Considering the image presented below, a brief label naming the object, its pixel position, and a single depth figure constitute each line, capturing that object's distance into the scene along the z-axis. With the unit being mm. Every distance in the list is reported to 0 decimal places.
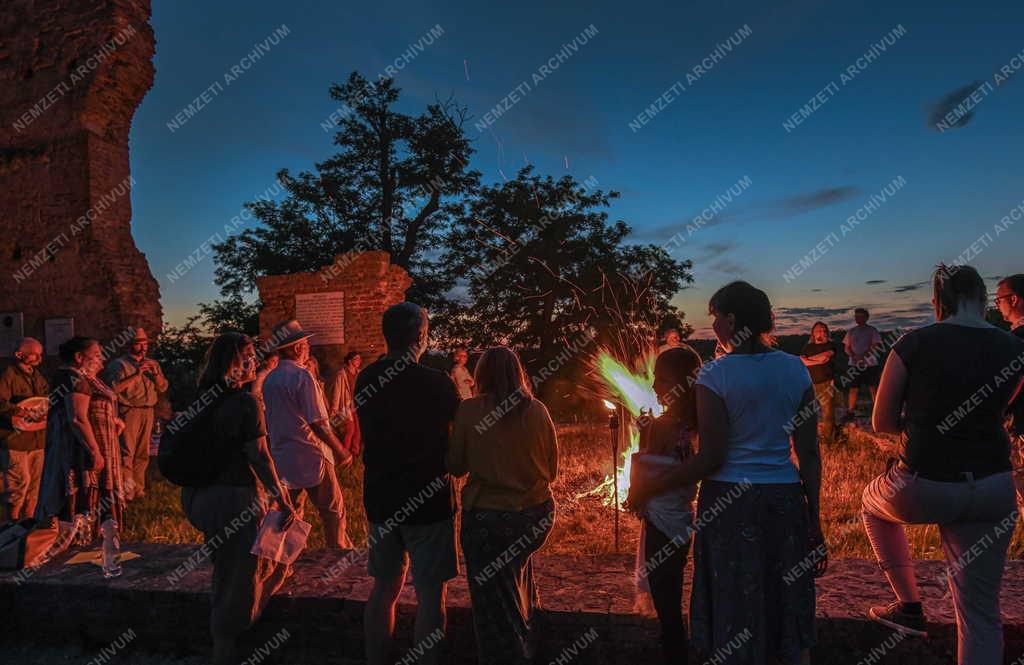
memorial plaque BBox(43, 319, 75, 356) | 10383
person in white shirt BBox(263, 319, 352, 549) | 4402
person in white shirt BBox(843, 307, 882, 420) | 9828
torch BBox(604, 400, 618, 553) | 4645
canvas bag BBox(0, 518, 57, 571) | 3930
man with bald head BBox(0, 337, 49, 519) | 5559
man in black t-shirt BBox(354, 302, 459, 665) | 2947
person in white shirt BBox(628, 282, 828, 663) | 2393
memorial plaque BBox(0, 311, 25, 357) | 10430
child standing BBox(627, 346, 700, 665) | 2812
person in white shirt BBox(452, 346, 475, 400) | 11461
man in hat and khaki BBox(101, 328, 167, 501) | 7309
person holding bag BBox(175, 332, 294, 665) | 3037
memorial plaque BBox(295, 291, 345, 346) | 12508
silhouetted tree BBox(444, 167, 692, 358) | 24859
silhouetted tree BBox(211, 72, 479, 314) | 25656
